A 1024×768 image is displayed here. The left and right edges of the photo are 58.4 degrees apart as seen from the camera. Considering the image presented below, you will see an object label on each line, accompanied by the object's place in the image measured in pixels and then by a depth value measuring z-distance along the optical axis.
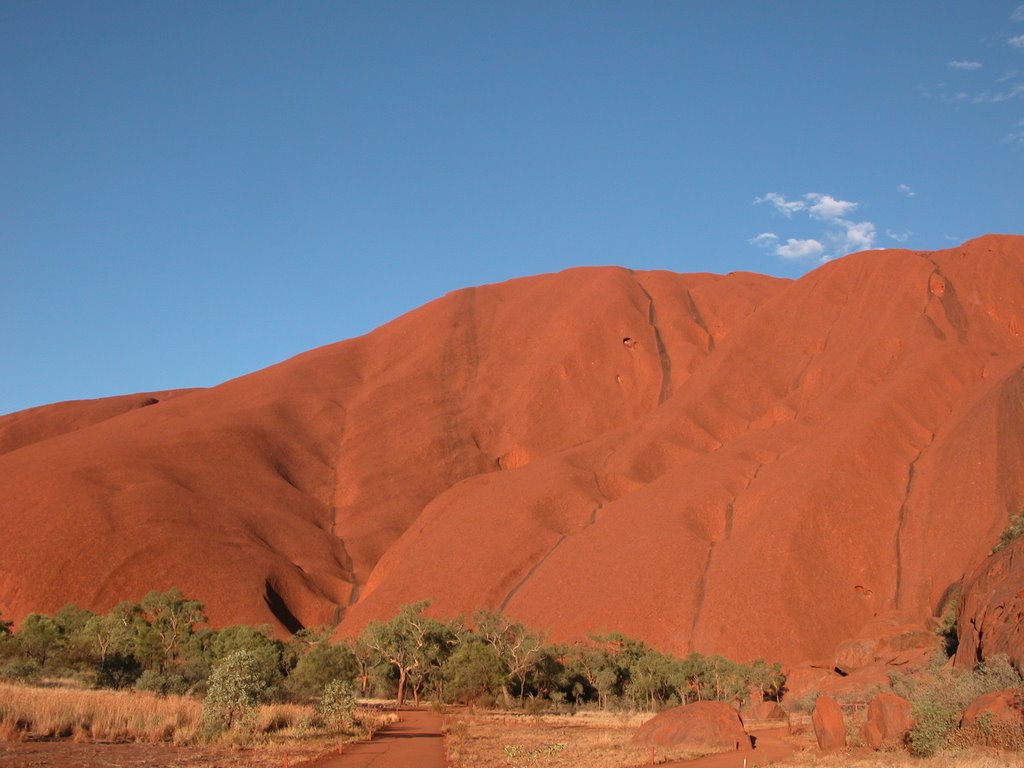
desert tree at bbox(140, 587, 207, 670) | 45.20
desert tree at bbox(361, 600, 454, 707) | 45.44
